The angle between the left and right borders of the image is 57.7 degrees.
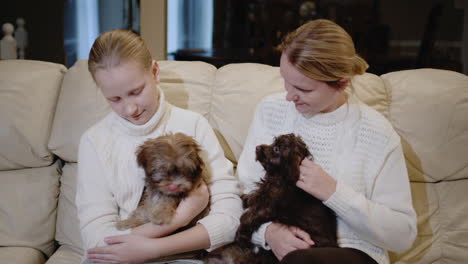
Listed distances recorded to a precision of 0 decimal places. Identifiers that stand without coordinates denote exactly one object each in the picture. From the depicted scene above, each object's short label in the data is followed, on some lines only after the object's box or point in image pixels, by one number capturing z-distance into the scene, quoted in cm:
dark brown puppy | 159
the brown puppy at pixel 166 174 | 158
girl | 162
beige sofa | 207
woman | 155
